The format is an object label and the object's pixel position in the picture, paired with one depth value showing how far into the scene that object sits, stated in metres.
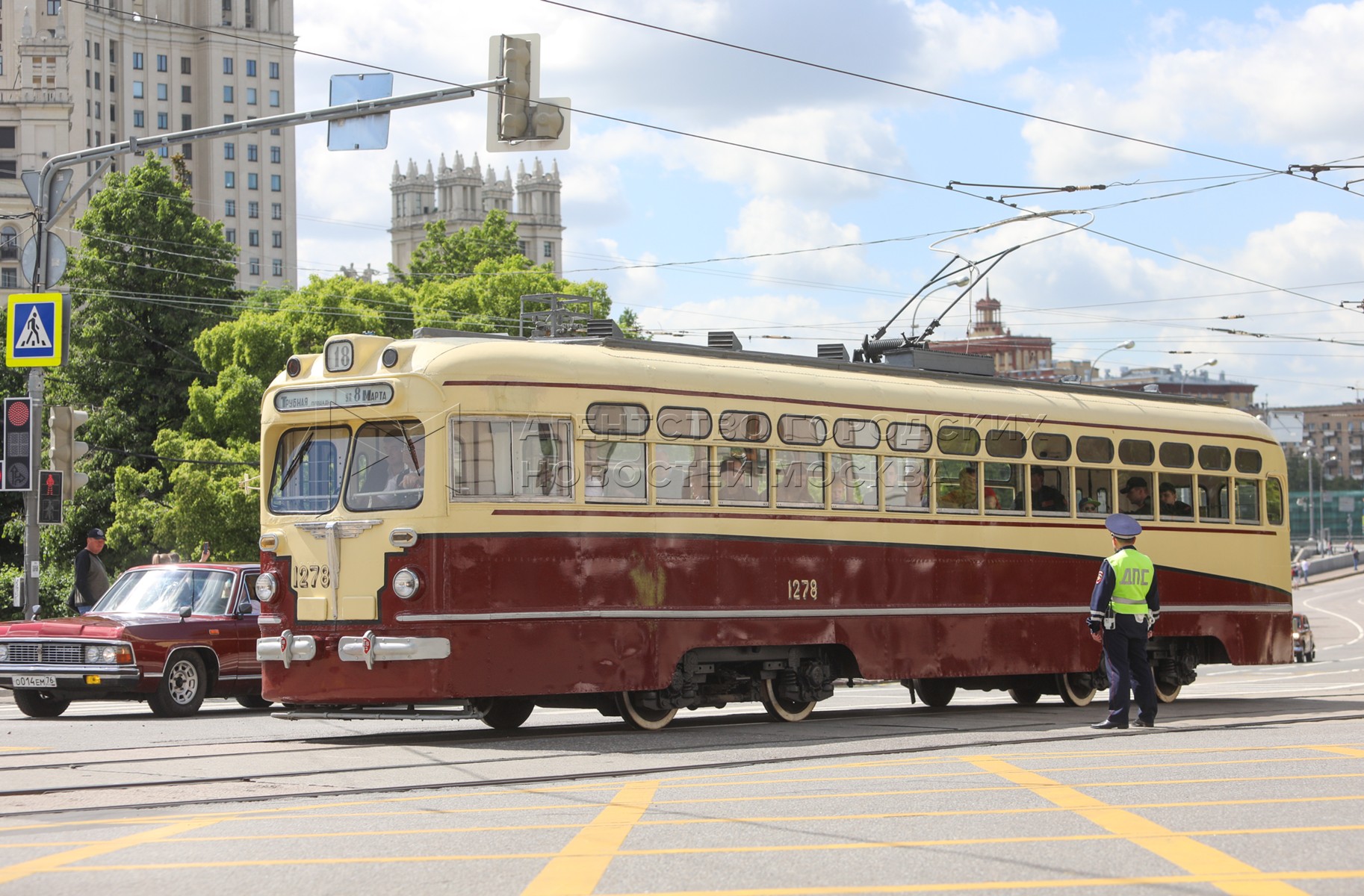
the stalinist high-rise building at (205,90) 151.38
